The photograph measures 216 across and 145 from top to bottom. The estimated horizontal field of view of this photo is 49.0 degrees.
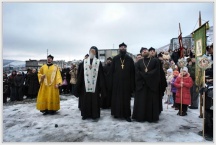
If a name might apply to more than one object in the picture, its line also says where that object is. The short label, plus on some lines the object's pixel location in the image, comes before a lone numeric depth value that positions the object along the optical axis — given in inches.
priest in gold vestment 309.0
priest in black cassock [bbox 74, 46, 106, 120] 277.3
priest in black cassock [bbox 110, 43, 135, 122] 273.3
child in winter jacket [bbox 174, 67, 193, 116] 293.4
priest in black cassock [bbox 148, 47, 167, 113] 278.2
